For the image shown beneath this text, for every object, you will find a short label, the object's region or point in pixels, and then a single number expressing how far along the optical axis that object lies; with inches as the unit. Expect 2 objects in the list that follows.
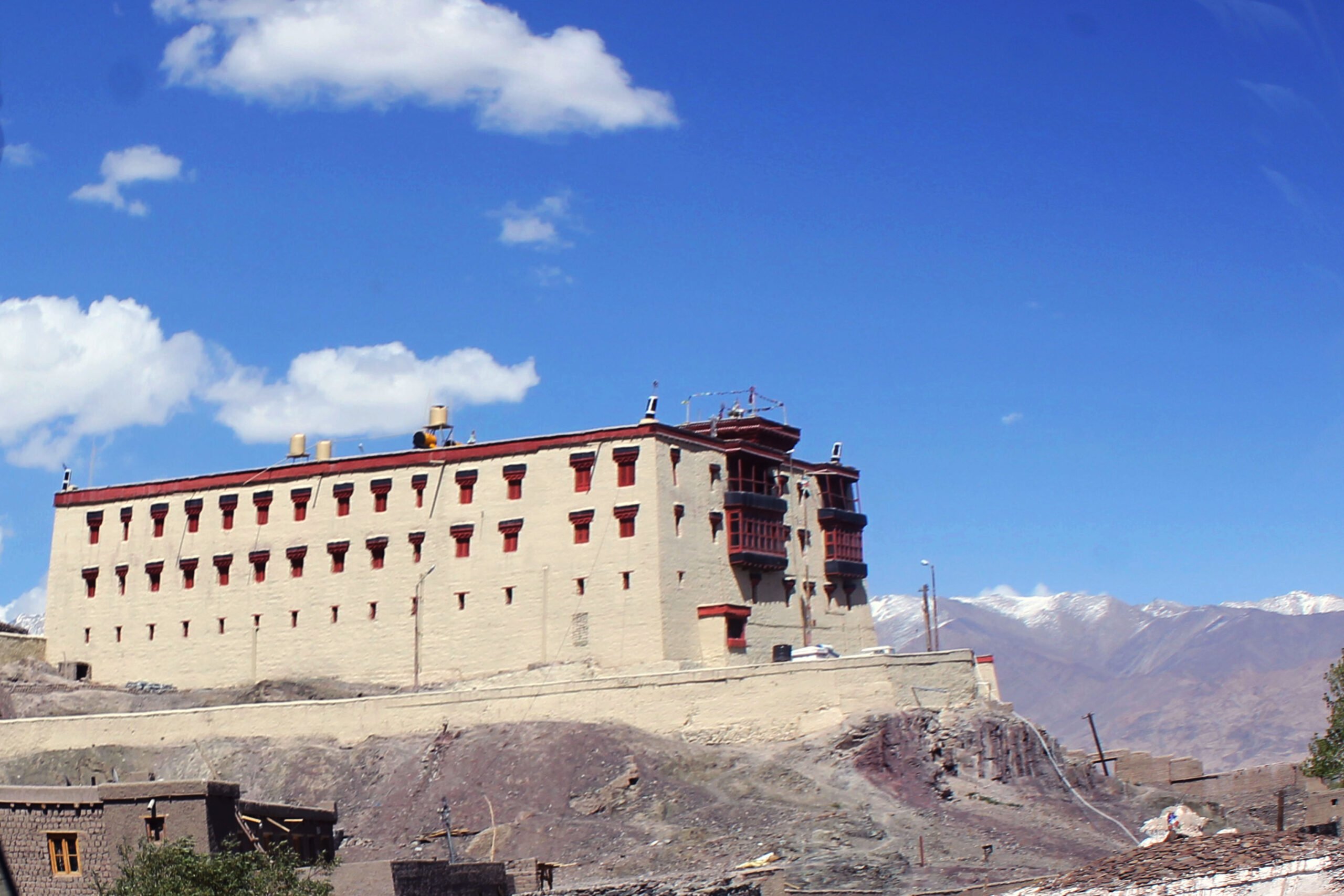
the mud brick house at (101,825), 1593.3
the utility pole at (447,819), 2269.9
